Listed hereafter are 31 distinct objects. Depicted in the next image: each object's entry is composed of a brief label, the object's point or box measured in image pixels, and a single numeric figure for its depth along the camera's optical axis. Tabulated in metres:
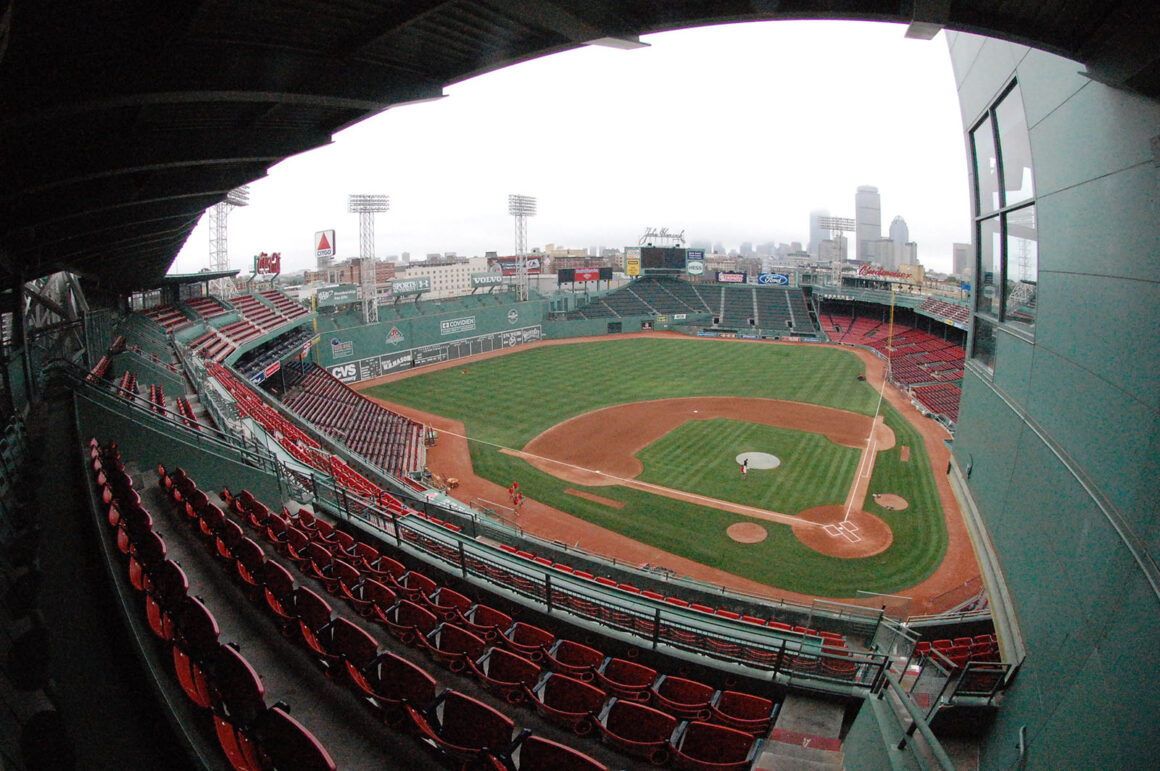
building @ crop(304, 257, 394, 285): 111.79
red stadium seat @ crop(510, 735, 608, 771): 3.47
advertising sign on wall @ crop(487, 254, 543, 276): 59.53
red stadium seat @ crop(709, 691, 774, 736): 5.53
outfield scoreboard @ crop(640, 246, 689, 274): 71.75
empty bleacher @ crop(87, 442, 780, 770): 3.86
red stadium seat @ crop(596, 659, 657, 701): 5.68
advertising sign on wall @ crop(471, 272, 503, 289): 55.06
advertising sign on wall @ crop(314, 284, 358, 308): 43.09
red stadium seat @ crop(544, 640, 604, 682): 5.96
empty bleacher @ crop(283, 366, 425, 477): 24.50
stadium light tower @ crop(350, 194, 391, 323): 44.11
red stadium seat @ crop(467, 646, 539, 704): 5.23
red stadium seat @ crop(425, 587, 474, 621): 7.13
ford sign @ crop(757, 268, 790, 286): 68.94
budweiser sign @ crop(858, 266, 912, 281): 68.50
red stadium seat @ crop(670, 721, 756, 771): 4.78
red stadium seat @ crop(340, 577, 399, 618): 6.35
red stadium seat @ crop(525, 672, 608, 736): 4.89
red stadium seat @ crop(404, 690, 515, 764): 3.85
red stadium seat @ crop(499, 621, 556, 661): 6.22
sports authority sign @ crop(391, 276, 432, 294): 48.47
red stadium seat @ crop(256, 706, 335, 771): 3.15
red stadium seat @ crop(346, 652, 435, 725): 4.29
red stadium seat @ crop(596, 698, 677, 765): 4.58
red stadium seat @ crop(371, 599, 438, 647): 5.91
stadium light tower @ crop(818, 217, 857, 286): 81.62
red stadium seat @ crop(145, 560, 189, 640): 4.66
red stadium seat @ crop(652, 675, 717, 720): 5.53
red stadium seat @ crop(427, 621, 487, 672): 5.53
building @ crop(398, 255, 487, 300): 144.50
